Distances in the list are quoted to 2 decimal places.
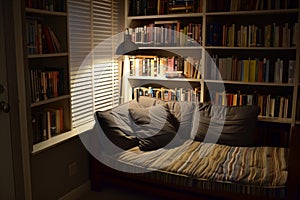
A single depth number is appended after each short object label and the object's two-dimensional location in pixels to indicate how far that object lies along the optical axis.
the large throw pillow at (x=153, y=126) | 2.89
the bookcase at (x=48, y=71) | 2.43
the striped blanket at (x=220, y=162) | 2.35
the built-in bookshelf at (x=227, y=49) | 2.99
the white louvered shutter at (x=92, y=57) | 3.03
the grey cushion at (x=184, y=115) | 3.18
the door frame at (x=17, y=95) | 2.19
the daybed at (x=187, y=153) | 2.36
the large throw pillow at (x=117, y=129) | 2.85
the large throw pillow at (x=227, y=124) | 2.96
